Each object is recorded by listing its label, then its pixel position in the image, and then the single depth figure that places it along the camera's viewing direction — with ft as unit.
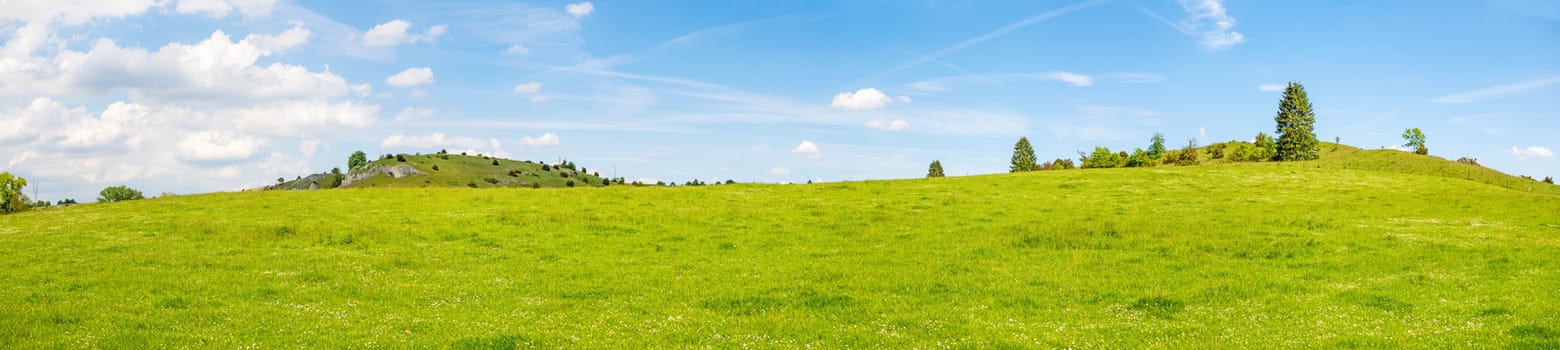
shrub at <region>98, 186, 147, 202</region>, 416.46
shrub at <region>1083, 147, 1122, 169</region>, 423.23
